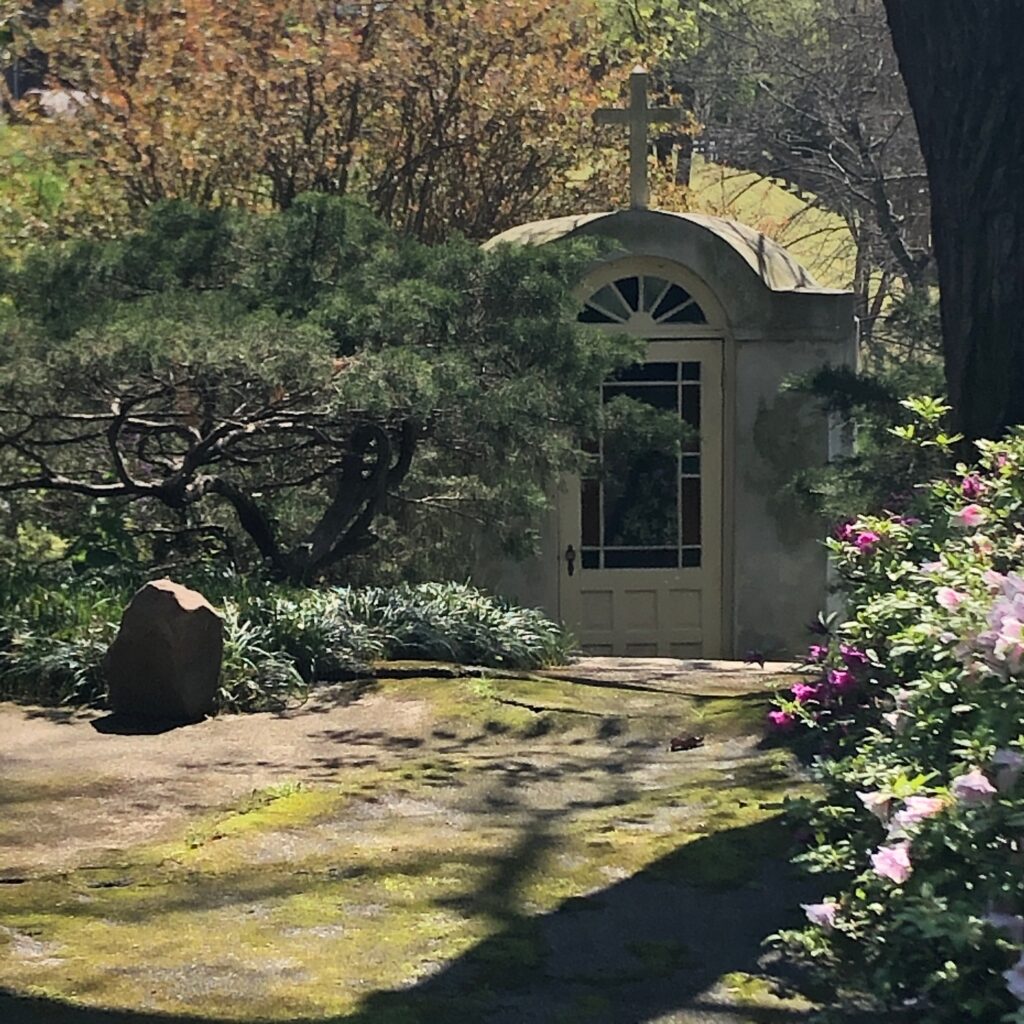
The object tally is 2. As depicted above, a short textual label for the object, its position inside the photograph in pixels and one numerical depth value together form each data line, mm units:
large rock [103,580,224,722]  7531
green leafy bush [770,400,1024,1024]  3191
